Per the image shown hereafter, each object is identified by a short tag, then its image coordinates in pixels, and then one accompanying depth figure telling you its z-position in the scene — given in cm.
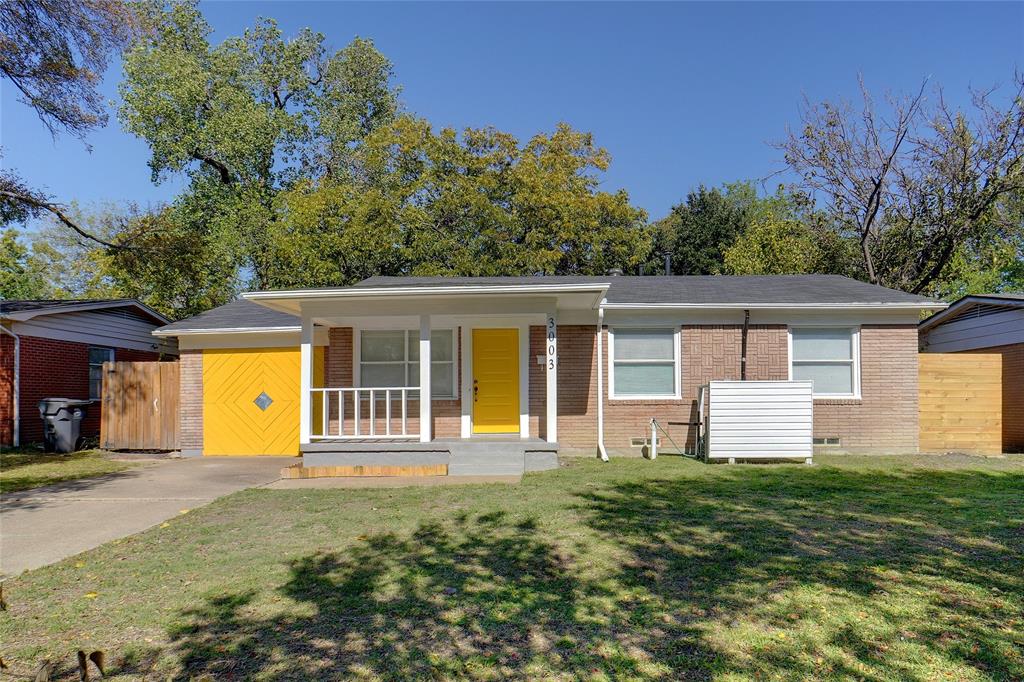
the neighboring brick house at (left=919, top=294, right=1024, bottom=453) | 1232
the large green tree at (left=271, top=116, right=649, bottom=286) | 2006
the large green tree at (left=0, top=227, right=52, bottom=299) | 3347
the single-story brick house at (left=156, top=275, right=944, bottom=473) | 1132
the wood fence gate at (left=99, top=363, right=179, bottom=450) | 1288
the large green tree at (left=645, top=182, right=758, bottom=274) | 3112
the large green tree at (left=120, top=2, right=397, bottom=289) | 2416
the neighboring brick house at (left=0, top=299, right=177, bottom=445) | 1384
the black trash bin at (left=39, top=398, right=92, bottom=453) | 1343
